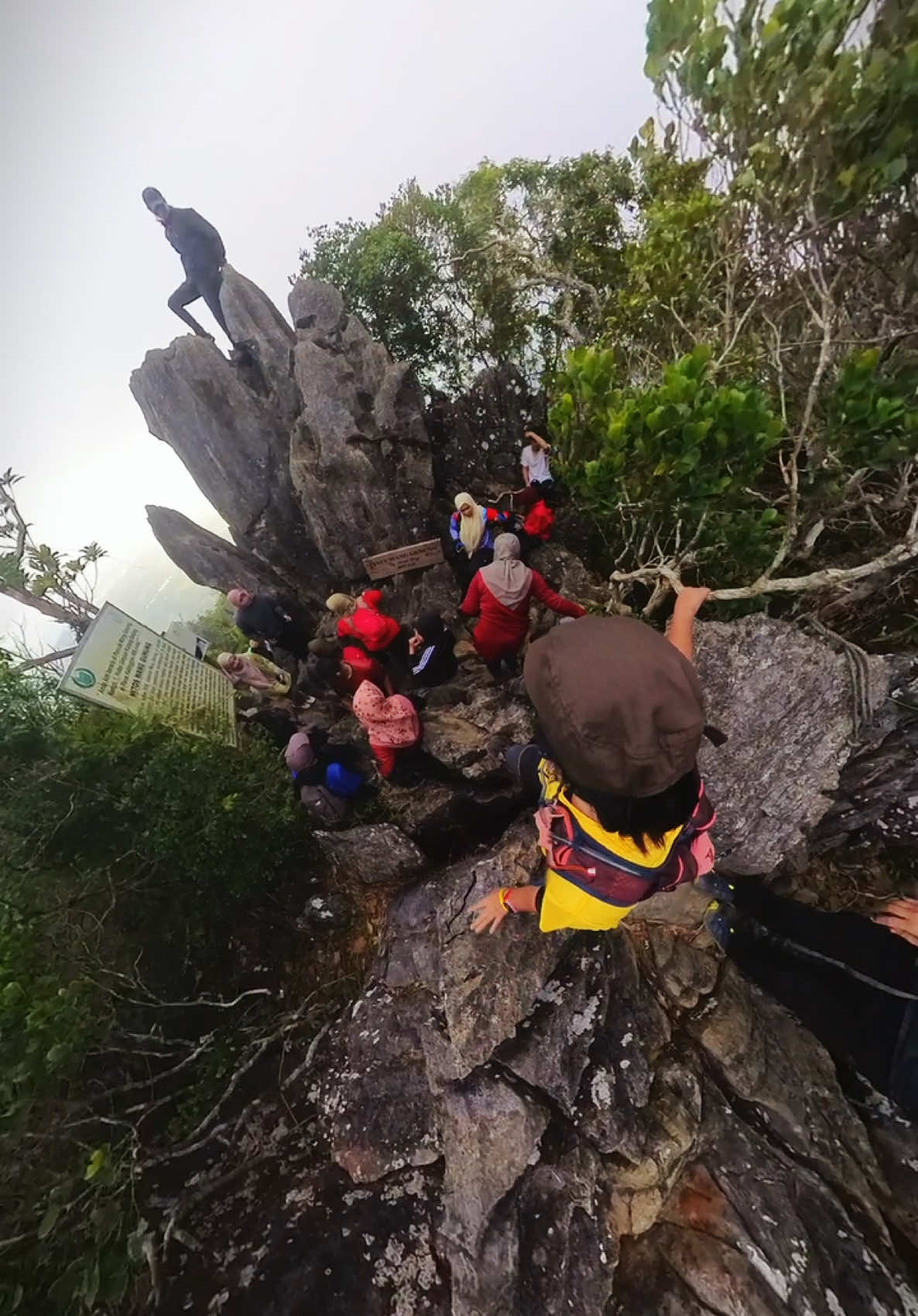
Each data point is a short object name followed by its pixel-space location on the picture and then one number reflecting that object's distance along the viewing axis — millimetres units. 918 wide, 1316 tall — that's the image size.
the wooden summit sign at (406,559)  9414
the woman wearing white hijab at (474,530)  8203
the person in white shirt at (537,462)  9922
